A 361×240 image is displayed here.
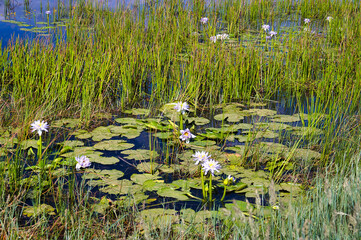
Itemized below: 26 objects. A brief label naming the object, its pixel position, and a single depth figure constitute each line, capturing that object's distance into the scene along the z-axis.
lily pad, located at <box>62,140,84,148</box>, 5.43
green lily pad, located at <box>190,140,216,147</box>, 5.62
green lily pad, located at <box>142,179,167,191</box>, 4.44
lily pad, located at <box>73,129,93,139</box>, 5.74
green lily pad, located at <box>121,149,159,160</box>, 5.16
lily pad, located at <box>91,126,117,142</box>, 5.75
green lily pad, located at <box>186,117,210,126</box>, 6.53
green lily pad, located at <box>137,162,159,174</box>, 4.88
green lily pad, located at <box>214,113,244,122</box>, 6.55
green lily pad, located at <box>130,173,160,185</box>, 4.59
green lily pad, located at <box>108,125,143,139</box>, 5.87
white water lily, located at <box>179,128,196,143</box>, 5.14
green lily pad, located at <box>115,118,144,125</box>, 6.35
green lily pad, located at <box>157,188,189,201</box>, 4.25
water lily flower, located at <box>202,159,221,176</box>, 4.02
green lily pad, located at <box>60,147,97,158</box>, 5.10
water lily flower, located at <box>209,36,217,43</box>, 8.49
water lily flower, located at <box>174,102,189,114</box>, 5.17
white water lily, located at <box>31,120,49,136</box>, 4.46
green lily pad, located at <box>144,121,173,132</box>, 6.05
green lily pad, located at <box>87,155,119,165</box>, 4.99
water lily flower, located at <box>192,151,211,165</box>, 4.18
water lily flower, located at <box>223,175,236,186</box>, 4.12
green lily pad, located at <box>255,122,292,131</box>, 6.06
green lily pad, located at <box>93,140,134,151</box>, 5.41
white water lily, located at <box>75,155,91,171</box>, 4.40
